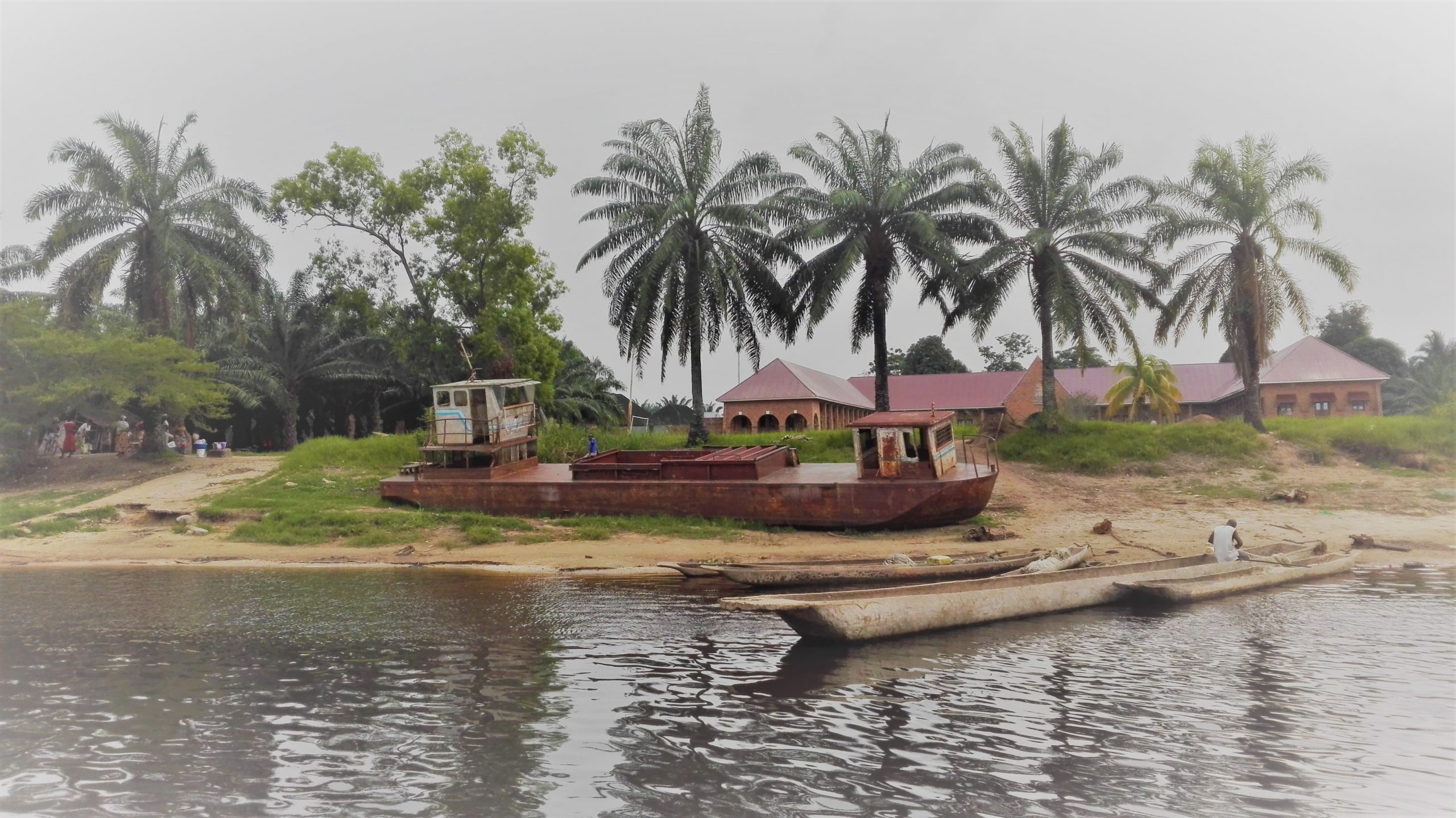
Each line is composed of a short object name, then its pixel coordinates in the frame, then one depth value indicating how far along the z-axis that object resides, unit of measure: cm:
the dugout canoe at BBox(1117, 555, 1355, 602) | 1379
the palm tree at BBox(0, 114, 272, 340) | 2948
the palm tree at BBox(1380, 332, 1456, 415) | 5172
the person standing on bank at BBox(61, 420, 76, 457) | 3109
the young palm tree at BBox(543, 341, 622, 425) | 4319
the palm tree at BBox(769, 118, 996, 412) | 2933
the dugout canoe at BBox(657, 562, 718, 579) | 1547
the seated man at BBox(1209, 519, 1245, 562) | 1591
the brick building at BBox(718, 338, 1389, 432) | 4888
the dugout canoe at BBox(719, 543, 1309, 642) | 1086
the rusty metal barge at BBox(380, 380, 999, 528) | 2052
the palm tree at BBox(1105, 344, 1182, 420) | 4753
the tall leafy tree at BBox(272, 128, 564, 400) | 3344
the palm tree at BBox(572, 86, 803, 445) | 2980
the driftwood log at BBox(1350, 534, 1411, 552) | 1848
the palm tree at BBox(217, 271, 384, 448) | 4181
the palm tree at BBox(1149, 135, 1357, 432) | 2894
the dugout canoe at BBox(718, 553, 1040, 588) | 1445
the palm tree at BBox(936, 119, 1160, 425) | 2848
